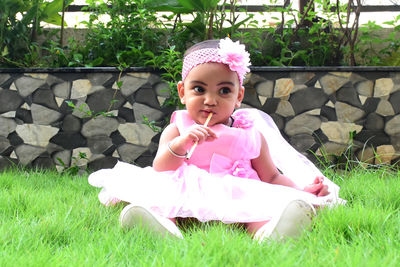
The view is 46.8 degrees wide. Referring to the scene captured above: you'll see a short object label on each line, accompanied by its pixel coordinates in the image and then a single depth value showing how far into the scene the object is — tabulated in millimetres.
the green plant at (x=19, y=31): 3555
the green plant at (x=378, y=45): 3537
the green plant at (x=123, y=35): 3496
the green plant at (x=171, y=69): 3174
